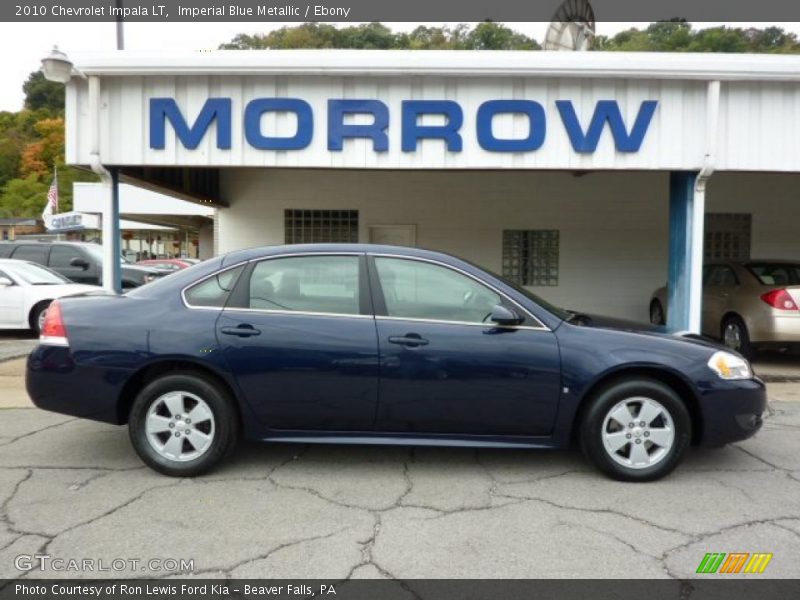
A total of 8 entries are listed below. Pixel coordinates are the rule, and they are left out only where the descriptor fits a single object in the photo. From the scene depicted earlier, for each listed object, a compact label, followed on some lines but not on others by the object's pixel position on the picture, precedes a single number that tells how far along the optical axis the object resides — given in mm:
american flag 34938
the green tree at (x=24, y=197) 73562
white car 10203
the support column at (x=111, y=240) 7758
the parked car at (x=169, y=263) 17031
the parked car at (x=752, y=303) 7930
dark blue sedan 4031
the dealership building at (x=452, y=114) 7230
